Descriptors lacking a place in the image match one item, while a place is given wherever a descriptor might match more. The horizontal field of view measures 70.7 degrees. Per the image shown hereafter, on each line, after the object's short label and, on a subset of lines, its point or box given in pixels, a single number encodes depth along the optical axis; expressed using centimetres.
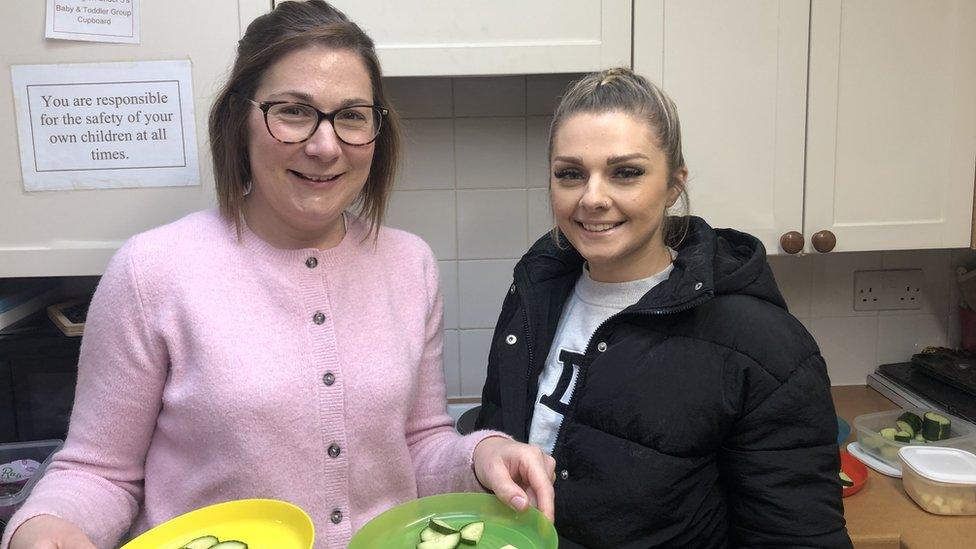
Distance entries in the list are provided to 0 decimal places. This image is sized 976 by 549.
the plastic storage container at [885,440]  138
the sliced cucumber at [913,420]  145
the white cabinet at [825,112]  137
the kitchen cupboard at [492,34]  133
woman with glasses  91
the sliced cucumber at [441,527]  77
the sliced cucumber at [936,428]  142
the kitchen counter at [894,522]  118
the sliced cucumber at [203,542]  74
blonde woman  92
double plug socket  179
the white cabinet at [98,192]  129
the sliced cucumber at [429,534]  76
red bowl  131
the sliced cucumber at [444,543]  73
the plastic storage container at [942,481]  123
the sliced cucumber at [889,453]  141
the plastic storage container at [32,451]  137
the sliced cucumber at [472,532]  75
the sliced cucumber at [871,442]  143
